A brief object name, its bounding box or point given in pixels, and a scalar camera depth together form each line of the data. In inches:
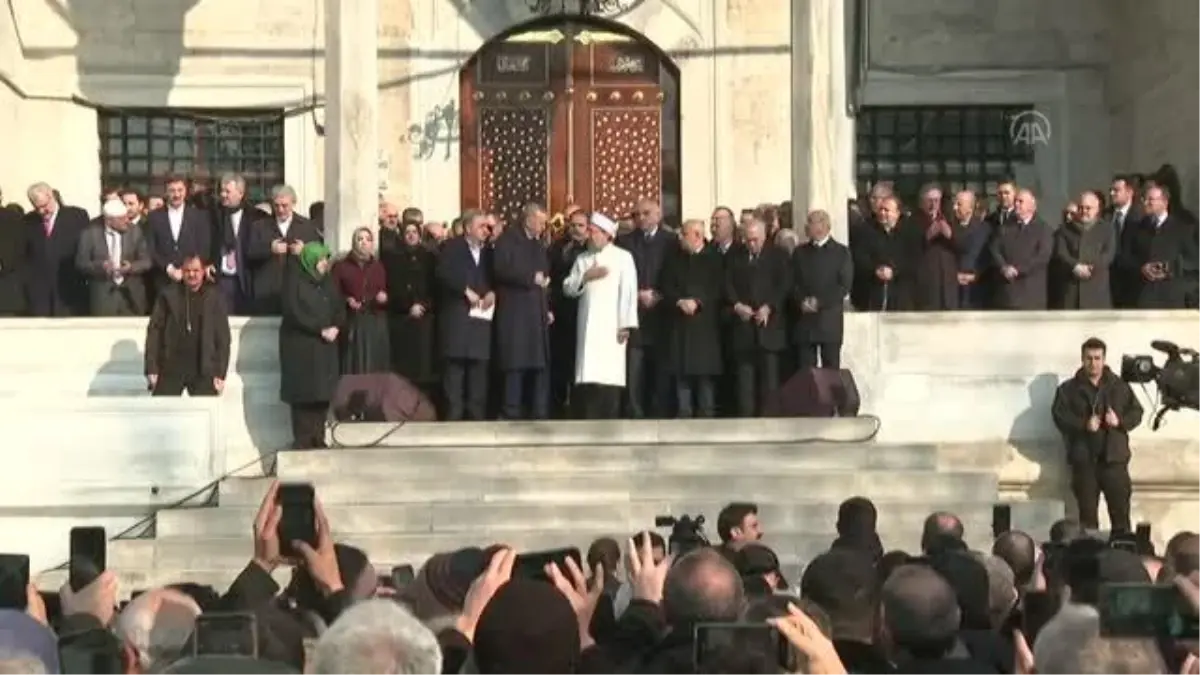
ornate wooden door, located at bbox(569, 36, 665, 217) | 828.6
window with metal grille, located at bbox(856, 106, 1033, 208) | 844.6
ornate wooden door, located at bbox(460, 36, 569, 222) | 825.5
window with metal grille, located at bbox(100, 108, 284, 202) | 827.4
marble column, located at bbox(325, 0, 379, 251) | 657.6
